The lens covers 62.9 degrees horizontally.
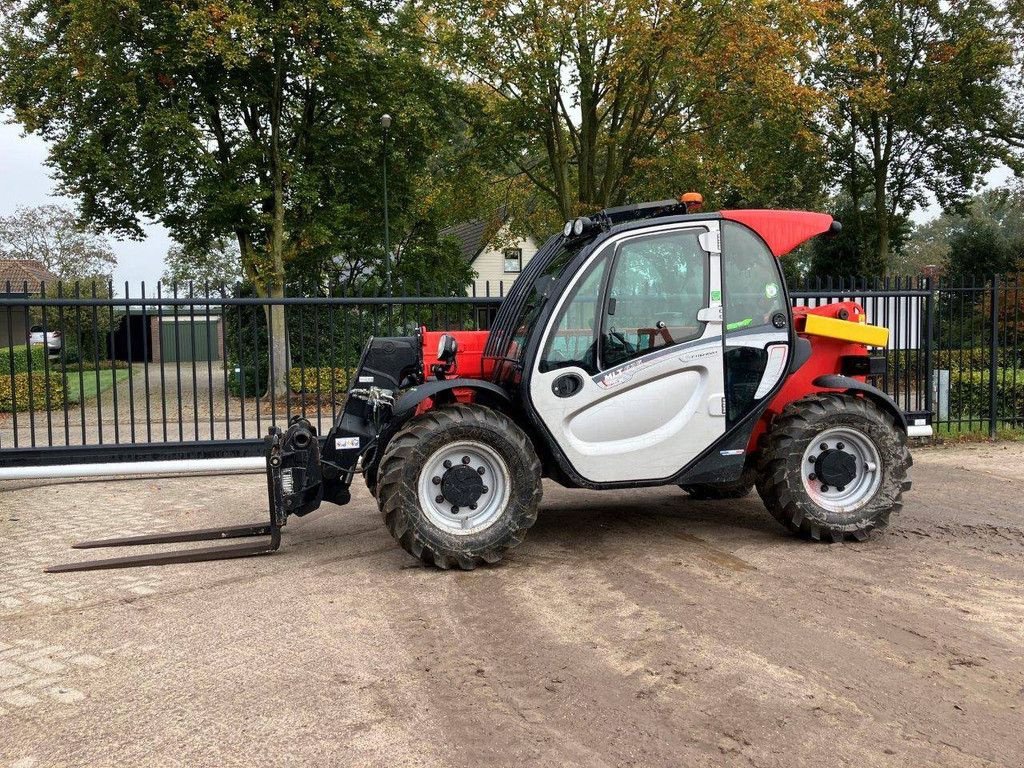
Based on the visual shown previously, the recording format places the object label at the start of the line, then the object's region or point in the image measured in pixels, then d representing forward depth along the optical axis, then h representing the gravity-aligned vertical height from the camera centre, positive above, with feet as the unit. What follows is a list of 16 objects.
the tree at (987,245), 94.79 +11.06
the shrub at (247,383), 53.50 -2.30
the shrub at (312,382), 37.81 -1.65
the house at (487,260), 145.01 +15.53
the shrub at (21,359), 67.20 -0.83
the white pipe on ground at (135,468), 25.88 -3.79
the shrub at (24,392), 55.67 -2.93
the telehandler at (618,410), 17.81 -1.51
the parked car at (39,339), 92.60 +1.30
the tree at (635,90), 55.93 +18.92
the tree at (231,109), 55.72 +17.39
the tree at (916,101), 84.02 +25.13
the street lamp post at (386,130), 61.57 +16.31
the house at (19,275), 107.53 +12.67
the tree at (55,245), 168.76 +21.58
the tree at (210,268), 170.48 +18.02
